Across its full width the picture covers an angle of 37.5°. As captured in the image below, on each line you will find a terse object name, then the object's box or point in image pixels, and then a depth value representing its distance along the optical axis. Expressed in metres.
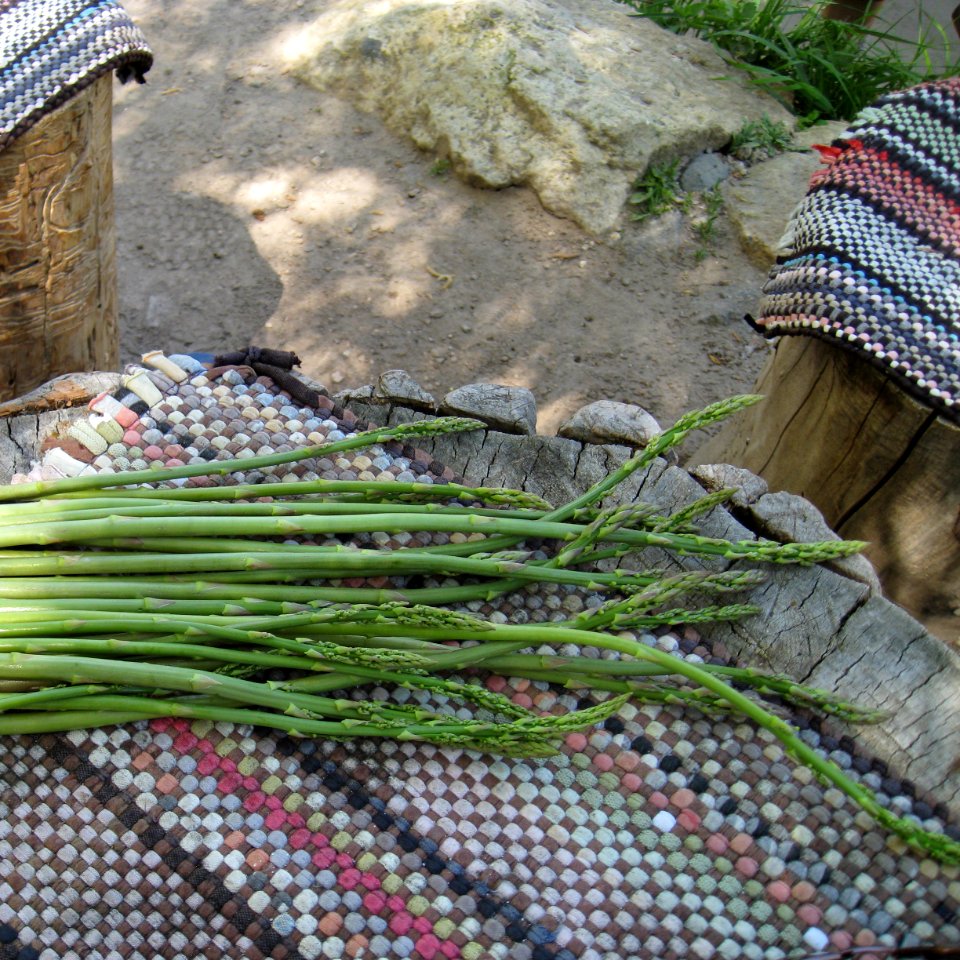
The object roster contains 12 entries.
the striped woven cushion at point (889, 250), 0.66
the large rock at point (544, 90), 1.23
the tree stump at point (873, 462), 0.71
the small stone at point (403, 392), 0.69
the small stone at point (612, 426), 0.68
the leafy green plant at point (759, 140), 1.27
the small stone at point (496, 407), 0.68
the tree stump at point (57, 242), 0.74
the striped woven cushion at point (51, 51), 0.70
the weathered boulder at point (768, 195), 1.19
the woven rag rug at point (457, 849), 0.54
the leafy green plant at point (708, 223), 1.21
